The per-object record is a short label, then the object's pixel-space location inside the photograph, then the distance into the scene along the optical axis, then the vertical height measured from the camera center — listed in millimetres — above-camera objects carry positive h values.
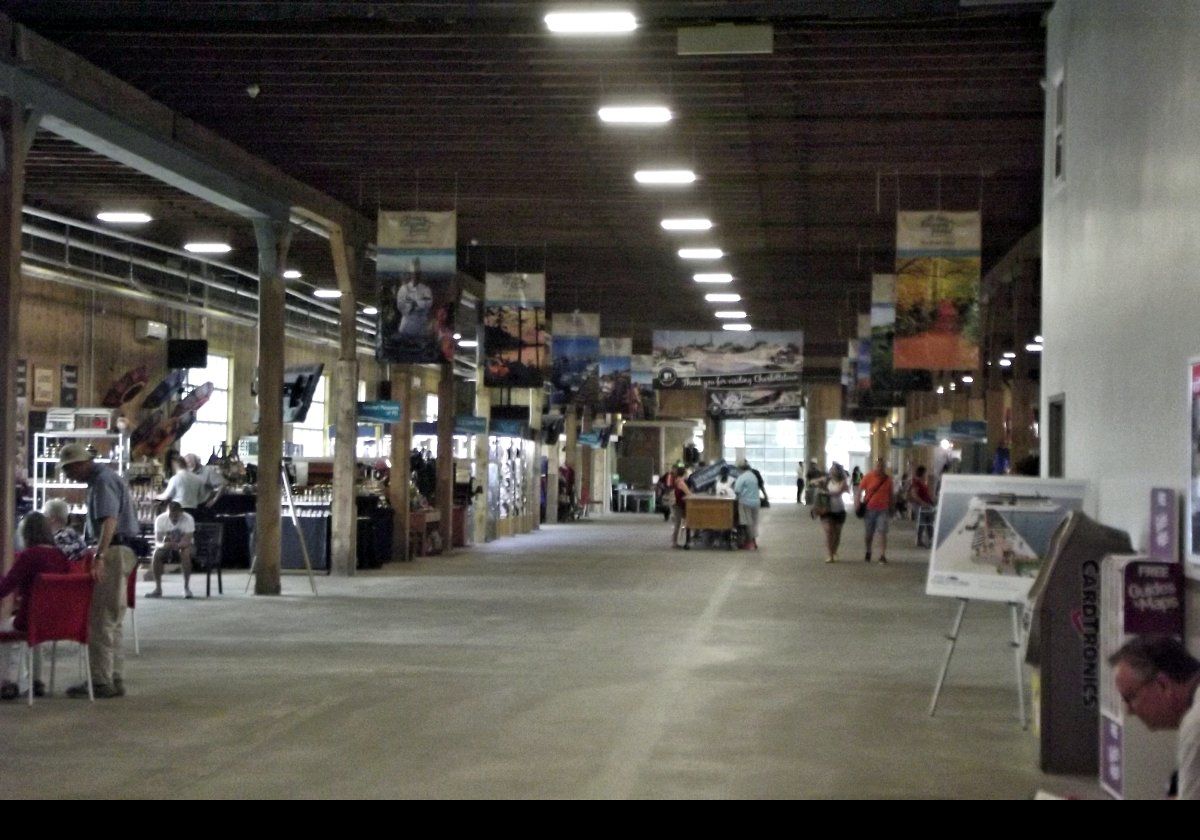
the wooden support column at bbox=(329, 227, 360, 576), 22359 +275
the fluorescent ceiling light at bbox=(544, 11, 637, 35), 12484 +3261
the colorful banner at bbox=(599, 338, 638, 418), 33312 +1605
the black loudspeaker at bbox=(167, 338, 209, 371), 27656 +1609
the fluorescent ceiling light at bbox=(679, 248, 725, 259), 26256 +3236
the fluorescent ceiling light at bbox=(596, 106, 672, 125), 15812 +3264
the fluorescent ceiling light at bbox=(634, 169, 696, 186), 19203 +3249
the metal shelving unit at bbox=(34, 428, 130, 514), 19578 -110
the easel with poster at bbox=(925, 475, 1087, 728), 10250 -462
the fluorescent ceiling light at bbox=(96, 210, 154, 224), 22891 +3201
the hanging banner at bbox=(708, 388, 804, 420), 36188 +1226
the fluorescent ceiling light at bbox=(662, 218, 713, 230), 23141 +3259
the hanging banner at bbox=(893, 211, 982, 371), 17734 +2049
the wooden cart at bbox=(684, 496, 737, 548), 29781 -996
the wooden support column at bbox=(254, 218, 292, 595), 19312 +675
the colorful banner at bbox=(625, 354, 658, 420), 39625 +1835
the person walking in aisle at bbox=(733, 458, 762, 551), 29173 -647
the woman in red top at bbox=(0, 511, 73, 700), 10984 -870
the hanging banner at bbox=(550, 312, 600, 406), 30406 +1952
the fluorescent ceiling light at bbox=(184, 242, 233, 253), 25906 +3167
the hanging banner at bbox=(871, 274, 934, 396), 21625 +1647
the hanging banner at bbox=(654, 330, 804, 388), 32625 +1958
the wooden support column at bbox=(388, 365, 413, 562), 25172 -189
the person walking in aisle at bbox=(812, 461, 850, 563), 25656 -743
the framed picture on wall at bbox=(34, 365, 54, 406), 25047 +929
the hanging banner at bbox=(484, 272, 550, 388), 22906 +1787
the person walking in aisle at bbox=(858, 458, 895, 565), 25328 -545
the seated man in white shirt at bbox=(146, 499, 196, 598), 18939 -1000
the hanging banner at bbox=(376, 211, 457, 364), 19125 +2028
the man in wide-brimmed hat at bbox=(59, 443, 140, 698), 11141 -1111
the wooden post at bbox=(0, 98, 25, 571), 12062 +888
